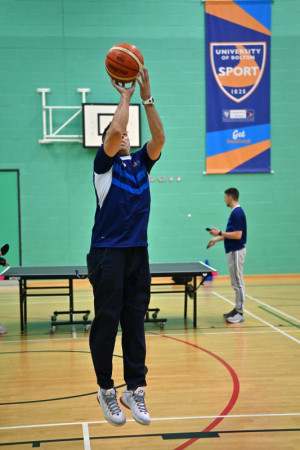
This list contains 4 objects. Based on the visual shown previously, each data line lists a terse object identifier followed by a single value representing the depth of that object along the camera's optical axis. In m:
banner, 11.62
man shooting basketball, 3.09
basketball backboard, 11.02
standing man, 7.16
